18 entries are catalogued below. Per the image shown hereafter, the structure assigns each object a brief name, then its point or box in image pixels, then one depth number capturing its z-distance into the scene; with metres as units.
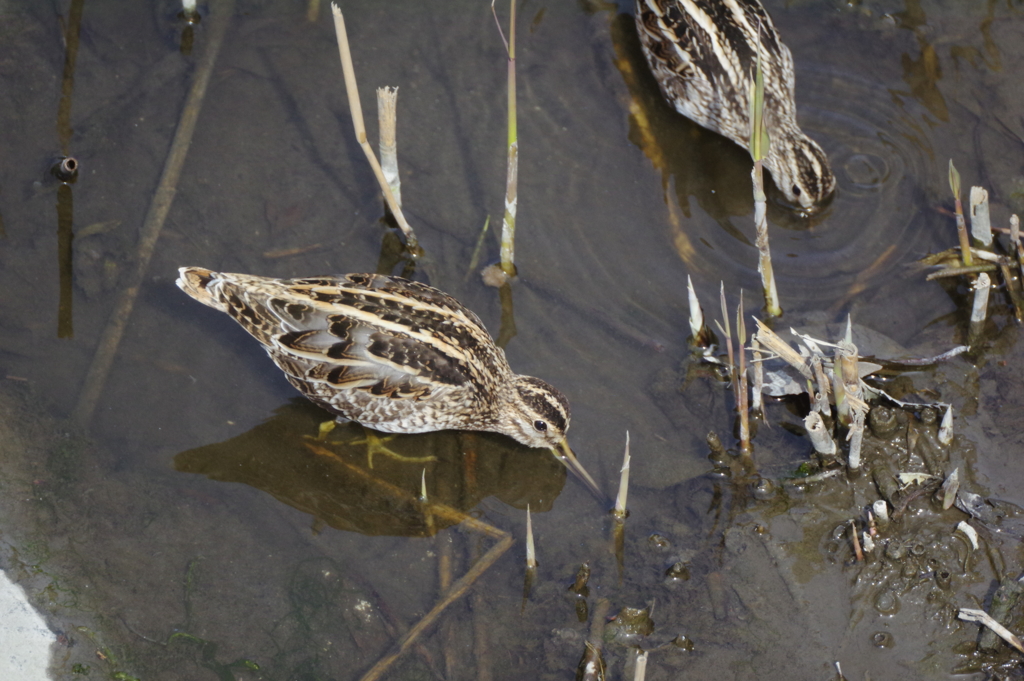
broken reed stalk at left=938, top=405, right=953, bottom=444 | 11.71
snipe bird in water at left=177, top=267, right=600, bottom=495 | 11.78
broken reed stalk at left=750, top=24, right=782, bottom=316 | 9.95
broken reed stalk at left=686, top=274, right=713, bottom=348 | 12.46
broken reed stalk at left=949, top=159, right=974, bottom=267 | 12.50
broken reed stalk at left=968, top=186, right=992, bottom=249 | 12.77
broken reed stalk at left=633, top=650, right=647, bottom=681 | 8.15
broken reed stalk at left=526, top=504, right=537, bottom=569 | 10.65
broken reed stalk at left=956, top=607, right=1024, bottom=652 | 10.05
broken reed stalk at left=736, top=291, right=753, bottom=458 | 11.16
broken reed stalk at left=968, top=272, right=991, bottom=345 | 12.49
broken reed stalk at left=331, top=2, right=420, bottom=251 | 10.95
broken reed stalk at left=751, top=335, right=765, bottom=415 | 11.79
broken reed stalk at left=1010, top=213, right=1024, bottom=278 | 12.99
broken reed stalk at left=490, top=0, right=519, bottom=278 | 10.91
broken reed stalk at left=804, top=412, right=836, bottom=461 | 11.16
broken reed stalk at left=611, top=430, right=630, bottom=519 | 10.61
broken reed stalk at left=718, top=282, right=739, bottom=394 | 11.36
